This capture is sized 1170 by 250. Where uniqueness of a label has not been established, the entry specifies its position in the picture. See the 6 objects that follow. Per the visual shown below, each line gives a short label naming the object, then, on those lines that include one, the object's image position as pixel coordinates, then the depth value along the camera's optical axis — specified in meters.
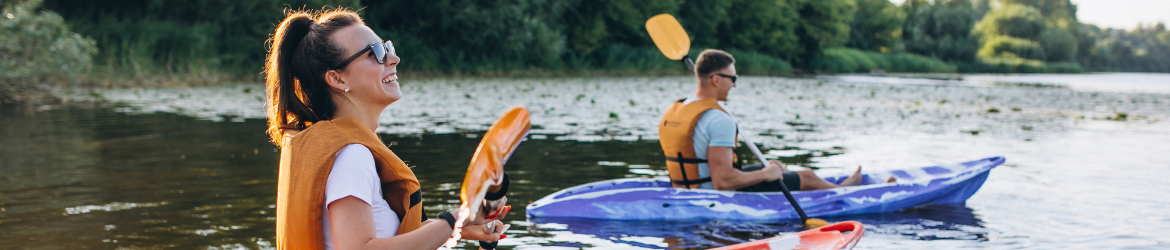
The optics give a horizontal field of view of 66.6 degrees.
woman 1.68
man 5.18
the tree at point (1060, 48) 61.41
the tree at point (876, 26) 55.94
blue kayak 5.40
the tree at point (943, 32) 54.00
